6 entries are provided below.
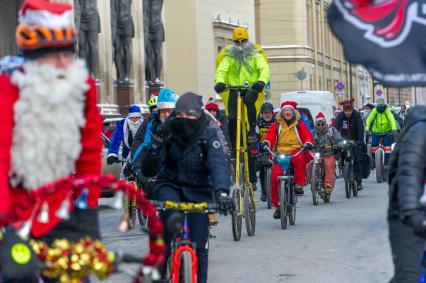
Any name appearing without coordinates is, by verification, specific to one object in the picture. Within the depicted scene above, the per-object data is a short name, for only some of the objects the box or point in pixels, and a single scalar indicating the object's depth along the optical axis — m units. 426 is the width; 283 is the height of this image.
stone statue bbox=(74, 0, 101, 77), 37.12
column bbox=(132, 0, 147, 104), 43.66
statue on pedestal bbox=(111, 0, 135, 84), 41.62
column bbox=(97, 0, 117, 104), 39.09
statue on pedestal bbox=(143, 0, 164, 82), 45.72
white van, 41.16
